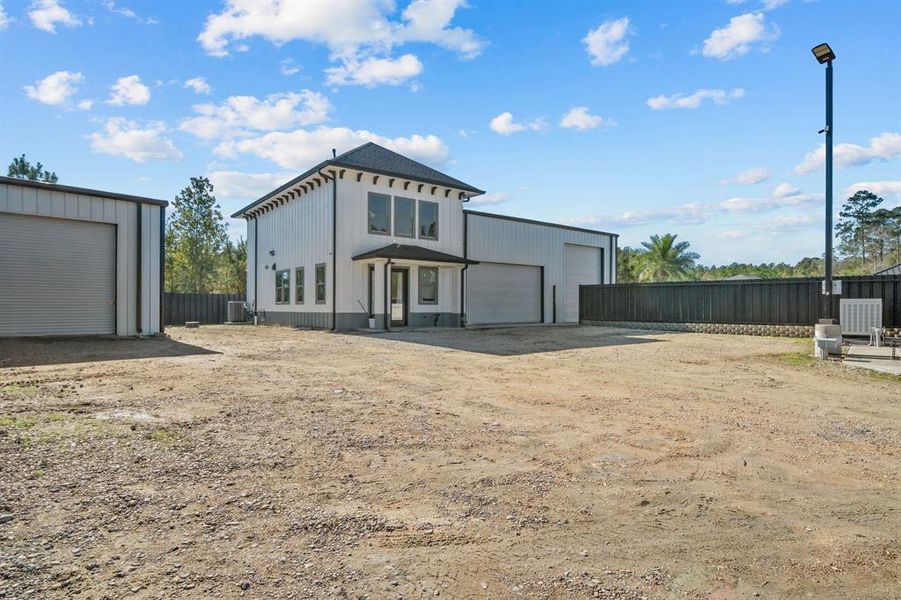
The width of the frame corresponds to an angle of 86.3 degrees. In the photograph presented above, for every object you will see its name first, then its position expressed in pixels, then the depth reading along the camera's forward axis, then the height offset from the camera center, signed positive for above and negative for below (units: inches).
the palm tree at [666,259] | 1353.3 +122.4
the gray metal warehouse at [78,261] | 454.6 +39.0
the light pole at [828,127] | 407.2 +157.5
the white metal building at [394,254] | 692.1 +78.8
